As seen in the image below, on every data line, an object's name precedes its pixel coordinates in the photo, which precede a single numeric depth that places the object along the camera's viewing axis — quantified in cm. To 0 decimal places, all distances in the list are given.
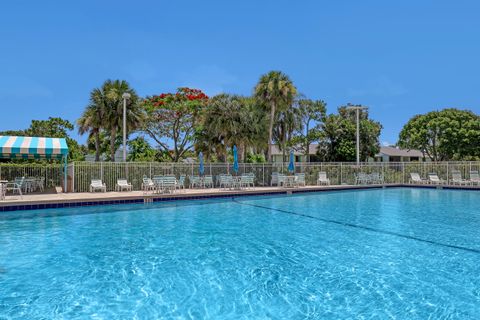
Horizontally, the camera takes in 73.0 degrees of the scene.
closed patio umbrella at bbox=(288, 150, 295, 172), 2012
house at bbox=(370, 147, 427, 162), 4819
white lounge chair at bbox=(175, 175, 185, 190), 1829
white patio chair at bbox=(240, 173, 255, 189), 1880
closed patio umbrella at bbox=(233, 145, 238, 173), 1884
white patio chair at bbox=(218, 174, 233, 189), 1892
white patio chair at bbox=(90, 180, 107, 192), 1648
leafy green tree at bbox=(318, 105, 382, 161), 3481
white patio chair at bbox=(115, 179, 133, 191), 1706
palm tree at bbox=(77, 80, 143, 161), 2356
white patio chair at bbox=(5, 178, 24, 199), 1684
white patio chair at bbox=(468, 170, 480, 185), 2052
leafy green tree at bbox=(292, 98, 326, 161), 3706
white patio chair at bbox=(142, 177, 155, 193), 1631
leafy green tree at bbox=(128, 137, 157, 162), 3438
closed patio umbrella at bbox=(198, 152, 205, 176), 1906
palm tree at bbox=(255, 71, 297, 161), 2375
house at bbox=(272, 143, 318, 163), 4141
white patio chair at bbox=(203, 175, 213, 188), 2004
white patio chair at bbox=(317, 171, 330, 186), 2227
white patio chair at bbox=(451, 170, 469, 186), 2094
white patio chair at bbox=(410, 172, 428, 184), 2266
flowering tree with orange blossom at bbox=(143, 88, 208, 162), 3006
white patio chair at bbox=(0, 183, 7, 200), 1298
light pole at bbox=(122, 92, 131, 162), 1818
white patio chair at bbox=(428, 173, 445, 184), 2195
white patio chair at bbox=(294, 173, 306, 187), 2084
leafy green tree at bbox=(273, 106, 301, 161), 2833
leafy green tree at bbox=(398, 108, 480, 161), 3334
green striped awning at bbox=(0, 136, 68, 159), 1519
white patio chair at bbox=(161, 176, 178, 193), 1587
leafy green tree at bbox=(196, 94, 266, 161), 2312
